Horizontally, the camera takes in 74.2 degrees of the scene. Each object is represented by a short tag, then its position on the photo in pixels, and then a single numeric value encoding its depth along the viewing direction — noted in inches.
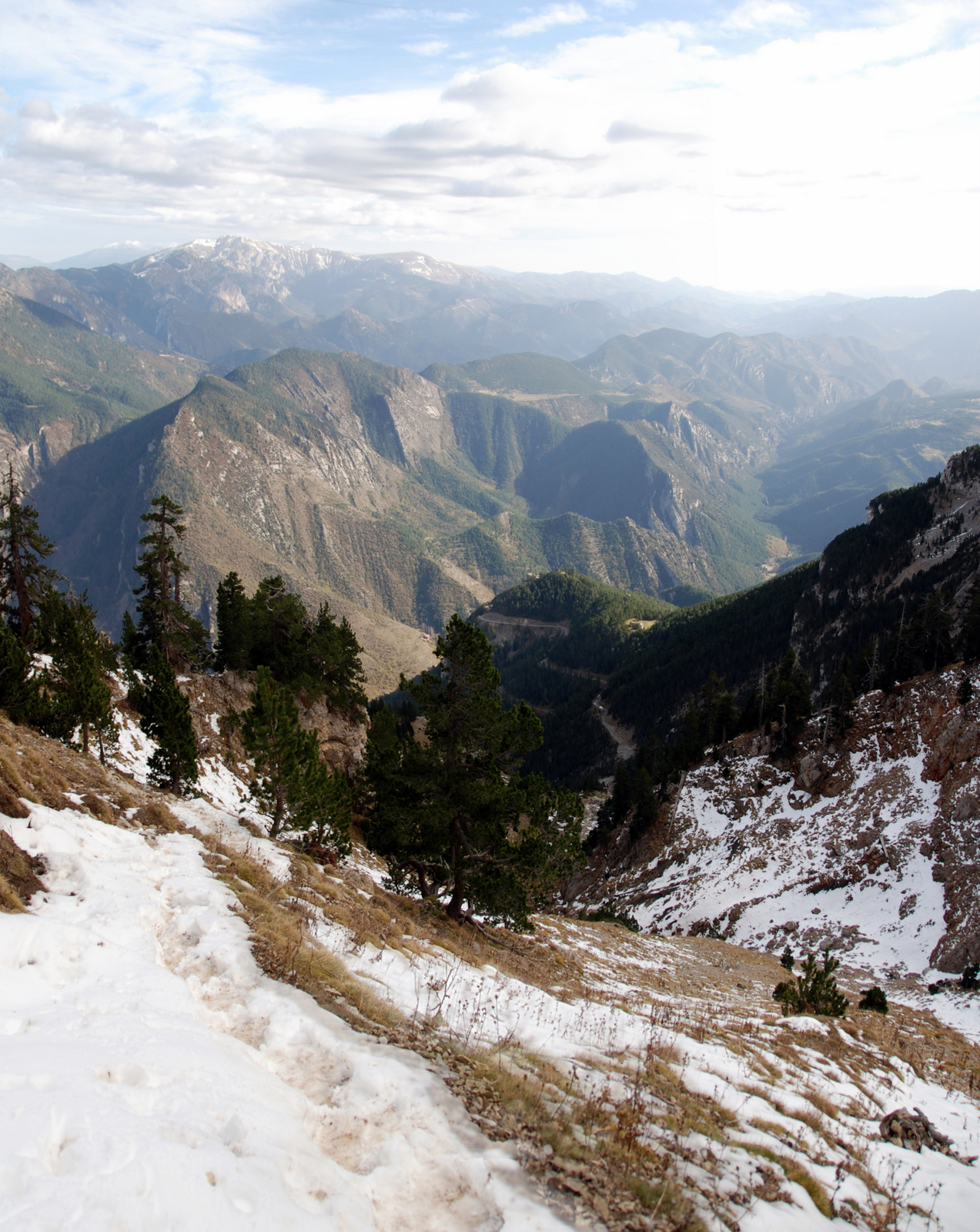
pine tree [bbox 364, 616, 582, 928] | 785.6
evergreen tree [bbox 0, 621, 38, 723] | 1000.9
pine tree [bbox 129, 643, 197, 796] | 1063.6
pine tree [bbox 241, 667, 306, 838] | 1067.9
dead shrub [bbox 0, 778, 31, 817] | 517.3
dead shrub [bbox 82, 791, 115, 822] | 661.9
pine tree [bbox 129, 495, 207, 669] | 1704.0
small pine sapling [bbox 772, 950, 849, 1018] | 877.8
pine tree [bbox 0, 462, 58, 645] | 1423.5
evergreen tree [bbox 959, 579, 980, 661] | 2321.6
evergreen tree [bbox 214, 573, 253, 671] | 2085.4
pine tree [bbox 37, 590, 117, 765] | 1036.5
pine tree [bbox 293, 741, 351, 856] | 1055.6
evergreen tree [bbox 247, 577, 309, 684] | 2087.8
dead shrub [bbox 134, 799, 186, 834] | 710.5
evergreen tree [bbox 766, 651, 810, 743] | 2404.0
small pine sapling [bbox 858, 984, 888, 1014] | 1029.8
